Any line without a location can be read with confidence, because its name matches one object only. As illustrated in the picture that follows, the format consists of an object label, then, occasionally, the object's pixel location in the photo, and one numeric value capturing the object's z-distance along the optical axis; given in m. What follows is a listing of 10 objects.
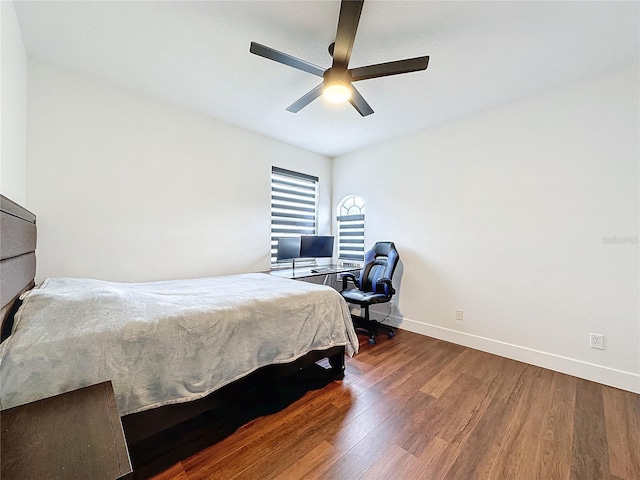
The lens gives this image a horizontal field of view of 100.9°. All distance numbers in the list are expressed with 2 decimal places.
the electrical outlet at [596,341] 2.30
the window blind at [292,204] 3.92
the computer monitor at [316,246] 3.77
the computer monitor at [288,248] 3.56
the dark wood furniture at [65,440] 0.68
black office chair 3.23
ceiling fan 1.56
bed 1.13
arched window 4.25
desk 3.44
